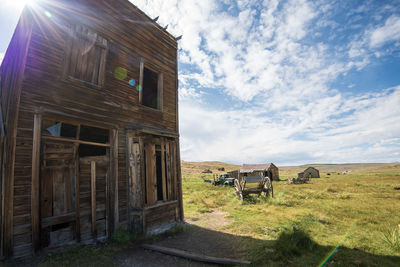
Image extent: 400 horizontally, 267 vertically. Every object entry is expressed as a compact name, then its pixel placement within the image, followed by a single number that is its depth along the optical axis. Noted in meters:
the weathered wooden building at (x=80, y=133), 4.35
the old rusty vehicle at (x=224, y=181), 26.11
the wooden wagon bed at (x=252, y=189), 12.59
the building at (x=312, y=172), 43.81
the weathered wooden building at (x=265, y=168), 34.69
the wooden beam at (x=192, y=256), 4.32
